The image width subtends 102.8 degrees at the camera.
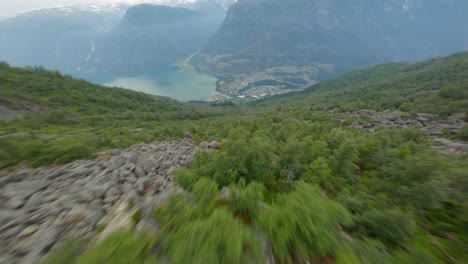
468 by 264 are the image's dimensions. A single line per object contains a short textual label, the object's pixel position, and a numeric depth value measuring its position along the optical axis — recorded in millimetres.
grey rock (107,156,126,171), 9298
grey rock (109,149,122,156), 11641
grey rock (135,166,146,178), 9318
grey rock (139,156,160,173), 10141
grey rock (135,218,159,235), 4764
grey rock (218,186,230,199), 6314
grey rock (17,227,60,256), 4684
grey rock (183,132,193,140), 23441
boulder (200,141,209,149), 17000
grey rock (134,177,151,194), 7887
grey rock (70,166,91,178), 8537
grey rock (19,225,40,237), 5281
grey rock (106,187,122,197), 7289
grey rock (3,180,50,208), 6578
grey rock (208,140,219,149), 17491
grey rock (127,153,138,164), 10650
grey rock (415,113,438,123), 25734
